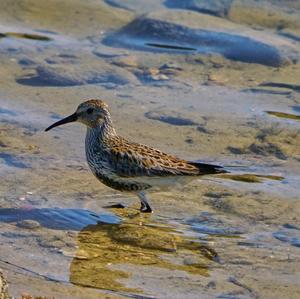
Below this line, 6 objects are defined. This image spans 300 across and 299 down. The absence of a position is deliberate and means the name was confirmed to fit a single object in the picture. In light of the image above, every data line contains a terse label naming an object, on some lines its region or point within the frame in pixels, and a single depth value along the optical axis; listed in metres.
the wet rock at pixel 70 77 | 11.97
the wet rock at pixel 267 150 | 10.29
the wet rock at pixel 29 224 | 8.16
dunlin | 8.94
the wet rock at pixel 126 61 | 12.70
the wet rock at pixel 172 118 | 11.02
